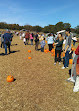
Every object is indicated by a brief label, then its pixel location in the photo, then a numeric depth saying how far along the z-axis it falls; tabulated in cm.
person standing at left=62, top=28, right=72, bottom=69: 379
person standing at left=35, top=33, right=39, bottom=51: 806
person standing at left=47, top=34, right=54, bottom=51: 738
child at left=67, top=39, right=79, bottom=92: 268
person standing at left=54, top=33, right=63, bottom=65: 445
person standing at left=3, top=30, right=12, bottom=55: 634
